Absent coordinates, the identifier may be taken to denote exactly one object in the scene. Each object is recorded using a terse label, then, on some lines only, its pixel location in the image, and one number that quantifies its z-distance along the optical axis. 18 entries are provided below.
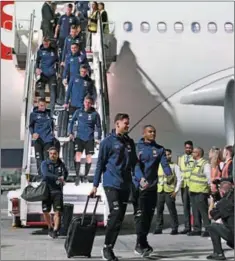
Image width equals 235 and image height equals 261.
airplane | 15.20
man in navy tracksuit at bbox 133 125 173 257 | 8.02
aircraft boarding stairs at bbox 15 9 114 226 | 10.26
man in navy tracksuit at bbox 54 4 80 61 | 13.65
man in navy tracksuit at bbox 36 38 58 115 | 12.72
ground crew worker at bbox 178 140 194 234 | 10.64
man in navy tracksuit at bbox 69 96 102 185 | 10.78
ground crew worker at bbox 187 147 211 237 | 10.15
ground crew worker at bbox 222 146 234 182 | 9.30
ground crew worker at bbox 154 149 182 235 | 10.66
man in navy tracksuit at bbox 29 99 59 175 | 10.95
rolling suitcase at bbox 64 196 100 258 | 7.64
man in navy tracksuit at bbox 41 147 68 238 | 9.50
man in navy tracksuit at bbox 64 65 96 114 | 11.61
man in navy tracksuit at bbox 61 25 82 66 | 12.80
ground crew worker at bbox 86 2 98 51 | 13.88
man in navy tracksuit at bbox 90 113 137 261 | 7.54
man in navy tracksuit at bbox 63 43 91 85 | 12.20
